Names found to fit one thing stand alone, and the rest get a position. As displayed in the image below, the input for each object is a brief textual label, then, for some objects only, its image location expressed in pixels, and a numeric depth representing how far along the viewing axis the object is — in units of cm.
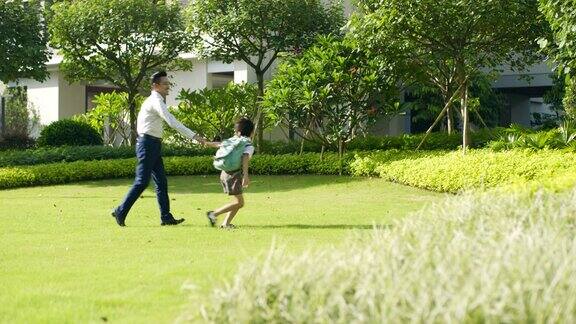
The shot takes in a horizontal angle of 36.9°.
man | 1073
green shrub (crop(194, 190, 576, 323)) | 407
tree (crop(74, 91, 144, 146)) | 2719
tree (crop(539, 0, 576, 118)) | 1205
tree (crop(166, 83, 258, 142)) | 2216
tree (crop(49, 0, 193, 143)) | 2194
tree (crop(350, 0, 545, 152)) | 1589
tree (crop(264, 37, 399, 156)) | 1866
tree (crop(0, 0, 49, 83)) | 2128
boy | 1041
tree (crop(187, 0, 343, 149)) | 2036
